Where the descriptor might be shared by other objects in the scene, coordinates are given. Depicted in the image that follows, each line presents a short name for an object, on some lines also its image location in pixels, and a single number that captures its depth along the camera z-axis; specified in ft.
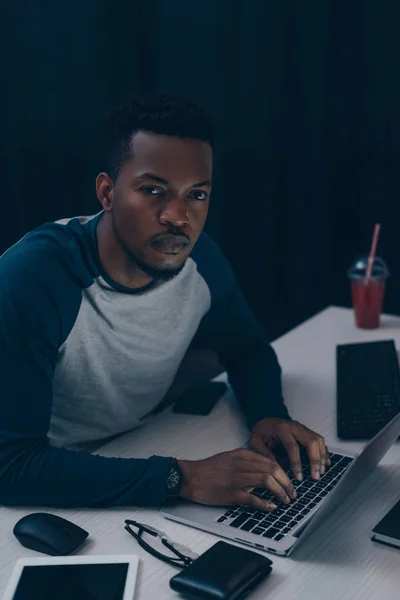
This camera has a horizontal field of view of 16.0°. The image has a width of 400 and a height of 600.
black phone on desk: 7.54
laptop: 6.22
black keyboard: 7.28
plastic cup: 8.84
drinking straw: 8.90
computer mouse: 6.23
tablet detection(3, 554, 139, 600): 5.94
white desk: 6.06
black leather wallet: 5.94
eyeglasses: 6.18
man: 6.62
